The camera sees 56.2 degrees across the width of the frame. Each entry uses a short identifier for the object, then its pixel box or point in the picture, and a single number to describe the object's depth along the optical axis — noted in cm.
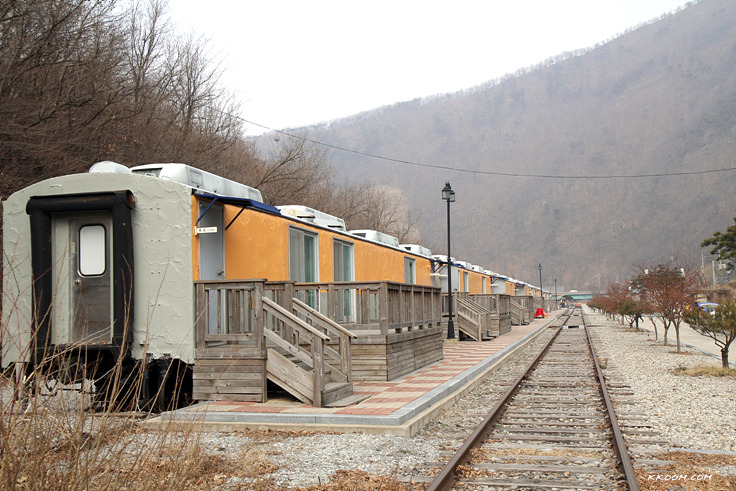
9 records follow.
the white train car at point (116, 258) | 889
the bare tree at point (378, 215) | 4736
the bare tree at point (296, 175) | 3051
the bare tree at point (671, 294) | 2084
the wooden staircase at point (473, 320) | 2327
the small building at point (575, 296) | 12063
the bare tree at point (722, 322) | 1455
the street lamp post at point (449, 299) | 2258
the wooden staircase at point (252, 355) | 879
